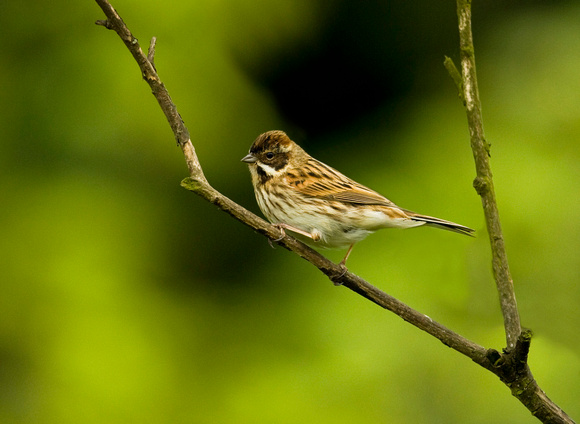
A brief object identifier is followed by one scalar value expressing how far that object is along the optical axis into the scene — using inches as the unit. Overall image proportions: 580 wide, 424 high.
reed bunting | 267.9
